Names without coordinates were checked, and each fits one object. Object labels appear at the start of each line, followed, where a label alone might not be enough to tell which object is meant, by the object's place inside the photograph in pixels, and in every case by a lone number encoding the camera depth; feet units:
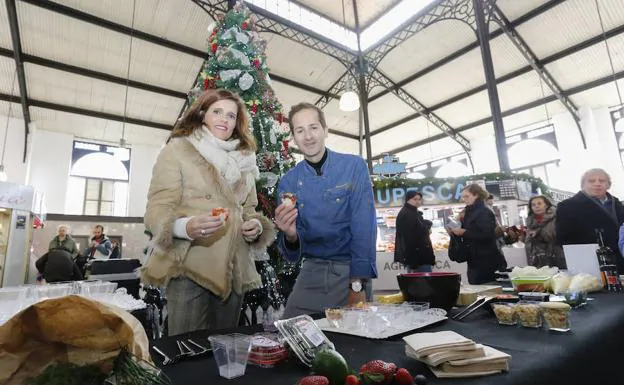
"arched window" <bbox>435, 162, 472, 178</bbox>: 54.13
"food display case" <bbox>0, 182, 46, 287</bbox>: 22.33
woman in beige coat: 4.27
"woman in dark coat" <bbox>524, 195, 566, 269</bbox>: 12.94
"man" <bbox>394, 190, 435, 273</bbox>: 14.90
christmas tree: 11.17
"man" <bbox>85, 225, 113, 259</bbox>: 23.48
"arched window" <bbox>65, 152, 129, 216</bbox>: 41.09
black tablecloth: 1.99
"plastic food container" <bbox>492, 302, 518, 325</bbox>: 3.11
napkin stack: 1.90
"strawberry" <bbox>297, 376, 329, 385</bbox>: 1.60
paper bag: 1.52
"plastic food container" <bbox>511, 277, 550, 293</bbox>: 4.78
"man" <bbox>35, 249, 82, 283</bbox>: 17.00
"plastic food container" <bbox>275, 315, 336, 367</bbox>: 2.16
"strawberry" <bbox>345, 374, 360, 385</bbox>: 1.65
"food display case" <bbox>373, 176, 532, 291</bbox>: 23.76
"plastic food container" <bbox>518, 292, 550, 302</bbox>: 3.74
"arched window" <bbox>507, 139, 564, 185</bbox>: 44.50
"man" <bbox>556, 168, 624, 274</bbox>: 8.89
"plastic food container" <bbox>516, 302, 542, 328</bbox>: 3.00
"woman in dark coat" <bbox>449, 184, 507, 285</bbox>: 10.75
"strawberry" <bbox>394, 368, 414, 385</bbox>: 1.73
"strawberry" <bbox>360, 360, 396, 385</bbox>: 1.69
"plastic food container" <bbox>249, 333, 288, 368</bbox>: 2.27
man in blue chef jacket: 4.64
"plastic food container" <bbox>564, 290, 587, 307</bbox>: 3.75
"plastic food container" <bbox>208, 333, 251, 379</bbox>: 2.10
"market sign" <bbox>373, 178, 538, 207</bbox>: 24.27
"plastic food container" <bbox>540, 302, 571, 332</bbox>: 2.81
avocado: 1.76
